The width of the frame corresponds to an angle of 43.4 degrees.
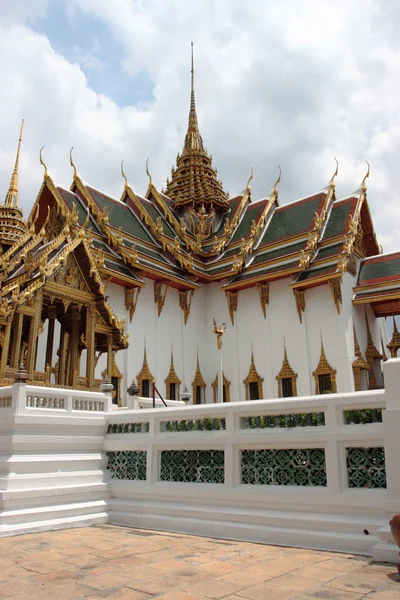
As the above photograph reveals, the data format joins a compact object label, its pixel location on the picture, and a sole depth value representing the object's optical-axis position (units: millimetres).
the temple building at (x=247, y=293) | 16688
